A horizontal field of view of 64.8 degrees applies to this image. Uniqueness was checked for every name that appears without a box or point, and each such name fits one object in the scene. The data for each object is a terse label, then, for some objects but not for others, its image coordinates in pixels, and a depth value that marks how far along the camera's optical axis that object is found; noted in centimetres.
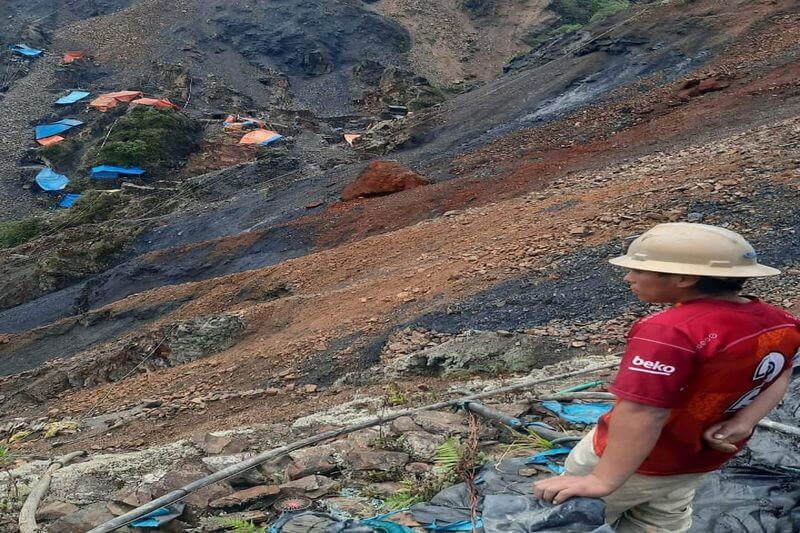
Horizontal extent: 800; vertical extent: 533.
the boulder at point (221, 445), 419
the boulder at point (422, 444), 344
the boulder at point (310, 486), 315
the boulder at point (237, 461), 340
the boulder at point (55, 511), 327
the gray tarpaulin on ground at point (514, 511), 171
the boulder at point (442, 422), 365
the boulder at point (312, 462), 342
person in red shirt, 157
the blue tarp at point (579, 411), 349
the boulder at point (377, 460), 338
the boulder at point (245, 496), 306
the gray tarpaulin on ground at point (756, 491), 231
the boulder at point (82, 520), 299
